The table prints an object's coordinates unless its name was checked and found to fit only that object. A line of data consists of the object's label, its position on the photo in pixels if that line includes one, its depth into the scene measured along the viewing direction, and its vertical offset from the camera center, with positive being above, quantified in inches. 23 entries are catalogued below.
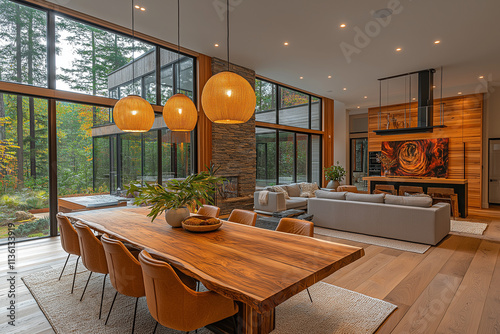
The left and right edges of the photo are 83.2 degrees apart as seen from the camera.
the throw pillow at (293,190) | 285.6 -28.3
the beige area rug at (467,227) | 201.8 -49.6
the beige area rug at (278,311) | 84.7 -49.5
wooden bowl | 92.2 -21.5
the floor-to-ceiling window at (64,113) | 157.8 +30.8
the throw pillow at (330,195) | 203.9 -24.1
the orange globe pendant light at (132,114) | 108.0 +19.0
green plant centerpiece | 96.7 -11.4
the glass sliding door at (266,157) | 304.8 +6.0
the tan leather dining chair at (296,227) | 95.1 -22.7
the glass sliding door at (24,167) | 156.3 -2.3
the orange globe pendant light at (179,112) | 112.4 +20.4
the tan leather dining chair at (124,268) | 74.2 -28.4
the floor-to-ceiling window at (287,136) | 308.2 +32.4
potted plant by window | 336.2 -17.0
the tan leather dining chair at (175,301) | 59.2 -30.1
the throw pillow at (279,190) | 256.1 -25.3
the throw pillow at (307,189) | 292.7 -29.3
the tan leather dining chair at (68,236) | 105.0 -27.8
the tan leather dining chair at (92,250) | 90.0 -28.3
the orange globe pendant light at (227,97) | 85.8 +20.2
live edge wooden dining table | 53.8 -23.4
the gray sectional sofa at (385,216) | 166.7 -34.9
